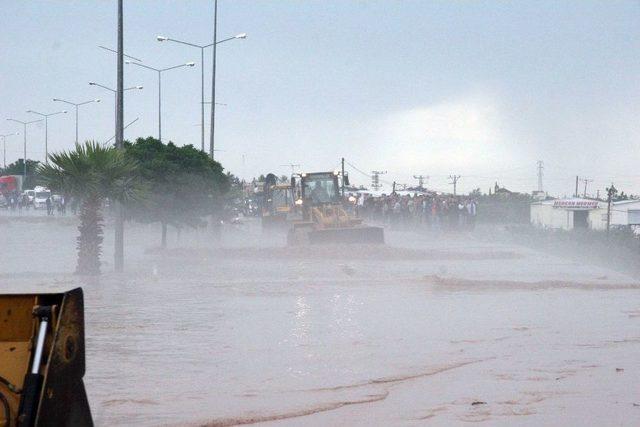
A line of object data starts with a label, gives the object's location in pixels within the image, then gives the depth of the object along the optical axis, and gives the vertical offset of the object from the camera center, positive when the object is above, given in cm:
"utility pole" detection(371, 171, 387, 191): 14436 +265
